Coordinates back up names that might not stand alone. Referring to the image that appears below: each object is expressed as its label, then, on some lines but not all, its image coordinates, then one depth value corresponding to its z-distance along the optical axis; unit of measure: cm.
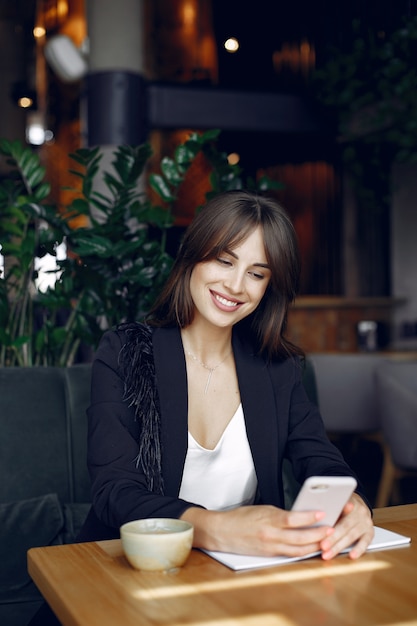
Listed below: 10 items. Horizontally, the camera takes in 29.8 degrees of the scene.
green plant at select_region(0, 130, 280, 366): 258
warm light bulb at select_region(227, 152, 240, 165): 838
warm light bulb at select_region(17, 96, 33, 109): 1005
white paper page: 120
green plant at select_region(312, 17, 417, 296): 554
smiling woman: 164
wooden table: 100
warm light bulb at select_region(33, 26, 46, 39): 1041
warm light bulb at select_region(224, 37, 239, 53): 809
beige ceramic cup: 115
